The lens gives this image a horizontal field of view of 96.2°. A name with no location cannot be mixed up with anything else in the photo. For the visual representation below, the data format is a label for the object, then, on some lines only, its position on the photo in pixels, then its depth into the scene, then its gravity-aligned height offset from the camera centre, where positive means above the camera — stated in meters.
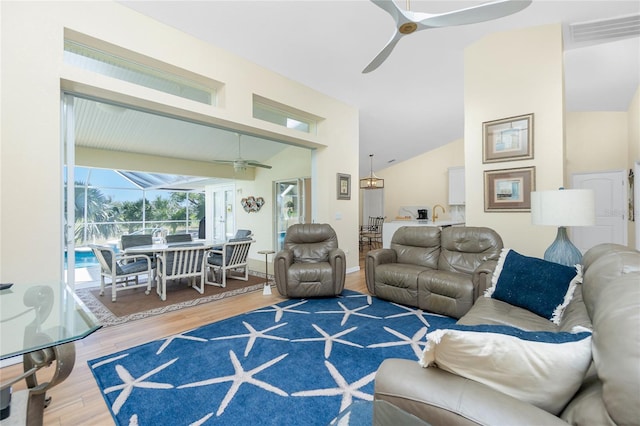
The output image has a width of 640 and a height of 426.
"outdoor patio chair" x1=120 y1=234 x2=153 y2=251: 4.80 -0.47
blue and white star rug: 1.68 -1.15
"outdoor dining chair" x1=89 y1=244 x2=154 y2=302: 3.84 -0.78
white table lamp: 2.27 -0.03
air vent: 3.13 +2.06
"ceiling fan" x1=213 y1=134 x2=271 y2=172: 5.52 +0.94
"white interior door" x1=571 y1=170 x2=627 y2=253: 5.42 -0.01
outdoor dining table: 3.91 -0.78
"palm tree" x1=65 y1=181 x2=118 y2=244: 6.19 -0.02
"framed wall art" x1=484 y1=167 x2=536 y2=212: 3.44 +0.26
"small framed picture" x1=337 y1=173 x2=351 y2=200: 5.21 +0.46
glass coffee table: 1.32 -0.58
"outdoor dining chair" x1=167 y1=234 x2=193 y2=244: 5.46 -0.50
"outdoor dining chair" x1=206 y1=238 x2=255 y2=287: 4.59 -0.77
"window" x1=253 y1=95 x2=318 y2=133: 4.27 +1.56
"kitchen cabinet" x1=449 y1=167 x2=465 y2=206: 8.17 +0.68
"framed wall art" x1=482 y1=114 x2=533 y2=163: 3.44 +0.88
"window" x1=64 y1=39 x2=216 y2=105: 2.79 +1.54
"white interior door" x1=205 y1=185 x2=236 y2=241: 8.59 +0.01
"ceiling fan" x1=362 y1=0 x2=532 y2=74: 1.95 +1.41
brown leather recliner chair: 3.69 -0.82
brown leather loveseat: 2.97 -0.69
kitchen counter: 6.06 -0.35
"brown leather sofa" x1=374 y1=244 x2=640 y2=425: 0.66 -0.55
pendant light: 7.79 +0.78
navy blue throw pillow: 1.89 -0.54
